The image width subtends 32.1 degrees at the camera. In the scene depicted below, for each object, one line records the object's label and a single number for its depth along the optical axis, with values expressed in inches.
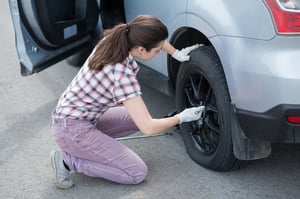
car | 100.2
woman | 115.1
